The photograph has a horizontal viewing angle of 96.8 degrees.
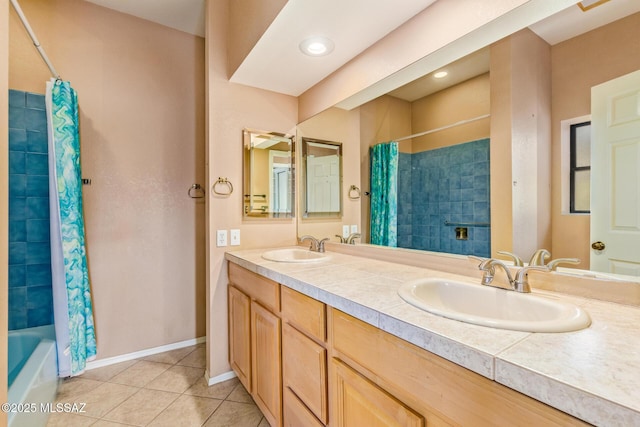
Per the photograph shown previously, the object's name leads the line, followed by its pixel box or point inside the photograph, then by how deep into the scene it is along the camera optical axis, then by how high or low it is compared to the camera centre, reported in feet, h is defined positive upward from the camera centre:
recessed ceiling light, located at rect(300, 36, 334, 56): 5.29 +3.18
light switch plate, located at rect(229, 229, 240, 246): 6.80 -0.62
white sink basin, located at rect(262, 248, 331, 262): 6.52 -1.02
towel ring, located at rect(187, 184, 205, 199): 8.42 +0.61
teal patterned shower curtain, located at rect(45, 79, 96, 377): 5.94 -0.38
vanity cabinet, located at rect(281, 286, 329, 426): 3.62 -2.05
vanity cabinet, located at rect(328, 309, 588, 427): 1.83 -1.43
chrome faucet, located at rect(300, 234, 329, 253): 6.80 -0.80
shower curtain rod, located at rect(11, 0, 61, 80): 4.54 +3.17
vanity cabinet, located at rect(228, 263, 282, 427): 4.60 -2.35
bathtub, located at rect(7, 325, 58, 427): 4.27 -2.88
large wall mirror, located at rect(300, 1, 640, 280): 3.10 +1.25
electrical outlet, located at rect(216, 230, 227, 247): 6.64 -0.62
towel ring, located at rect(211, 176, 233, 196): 6.60 +0.61
